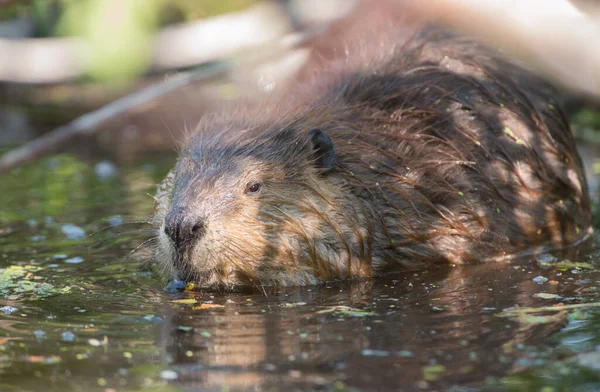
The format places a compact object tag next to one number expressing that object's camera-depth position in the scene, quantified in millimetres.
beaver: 9086
